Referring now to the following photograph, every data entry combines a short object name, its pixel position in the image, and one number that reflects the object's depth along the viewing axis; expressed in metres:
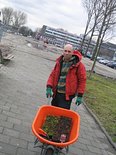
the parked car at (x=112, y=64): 30.70
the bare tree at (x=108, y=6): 12.20
